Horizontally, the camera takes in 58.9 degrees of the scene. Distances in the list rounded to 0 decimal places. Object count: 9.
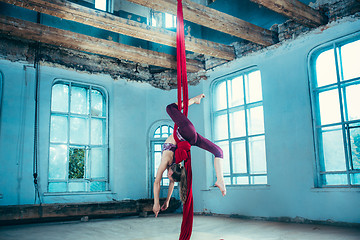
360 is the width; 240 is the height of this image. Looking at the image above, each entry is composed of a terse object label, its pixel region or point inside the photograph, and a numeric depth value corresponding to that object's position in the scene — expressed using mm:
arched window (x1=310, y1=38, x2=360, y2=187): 5125
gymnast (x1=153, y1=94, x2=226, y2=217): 3080
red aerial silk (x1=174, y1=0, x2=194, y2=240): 3047
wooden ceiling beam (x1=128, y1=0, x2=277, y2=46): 4805
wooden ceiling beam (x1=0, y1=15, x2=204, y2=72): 5668
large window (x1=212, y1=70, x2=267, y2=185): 6586
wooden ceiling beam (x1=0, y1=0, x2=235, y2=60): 4805
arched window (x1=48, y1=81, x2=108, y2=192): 6762
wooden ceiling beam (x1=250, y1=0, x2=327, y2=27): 4871
